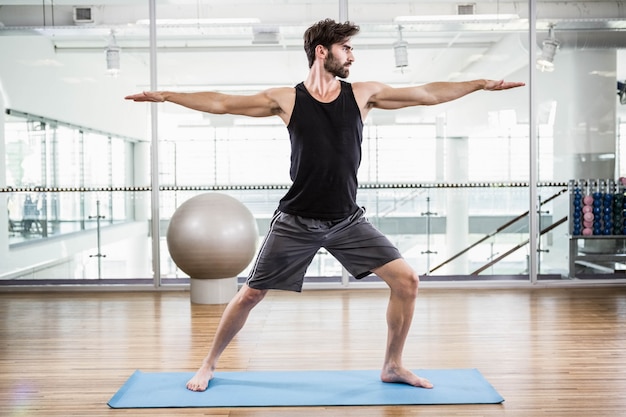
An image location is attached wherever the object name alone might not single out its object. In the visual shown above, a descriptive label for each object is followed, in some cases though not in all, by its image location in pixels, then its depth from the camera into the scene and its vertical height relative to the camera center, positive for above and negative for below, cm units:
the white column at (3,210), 505 -21
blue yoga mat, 237 -86
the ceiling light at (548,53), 512 +106
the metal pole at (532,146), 499 +28
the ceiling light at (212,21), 504 +133
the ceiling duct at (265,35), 505 +122
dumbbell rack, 512 -32
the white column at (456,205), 514 -22
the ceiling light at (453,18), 506 +135
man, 241 +4
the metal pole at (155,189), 502 -5
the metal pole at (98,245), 523 -53
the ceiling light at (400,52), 509 +108
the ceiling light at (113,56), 507 +106
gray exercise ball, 418 -38
